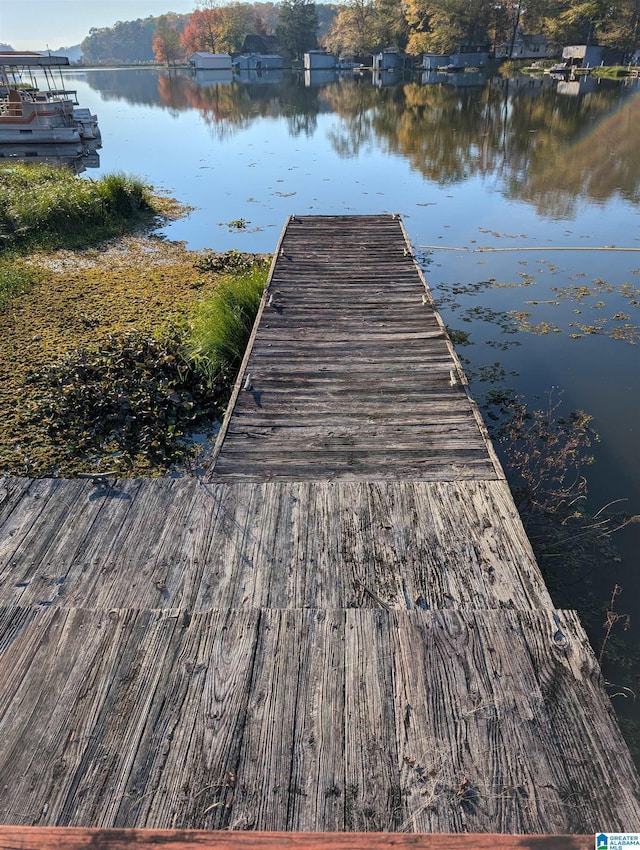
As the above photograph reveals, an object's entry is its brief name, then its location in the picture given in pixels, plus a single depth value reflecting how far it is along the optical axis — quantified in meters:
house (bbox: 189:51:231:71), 83.06
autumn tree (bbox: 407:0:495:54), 60.47
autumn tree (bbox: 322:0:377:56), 73.94
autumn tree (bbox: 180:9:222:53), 96.38
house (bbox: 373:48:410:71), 68.94
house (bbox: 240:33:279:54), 85.56
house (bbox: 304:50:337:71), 72.31
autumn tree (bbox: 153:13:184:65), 111.00
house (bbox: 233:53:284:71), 82.44
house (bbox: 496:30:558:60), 62.44
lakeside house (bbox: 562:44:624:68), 53.38
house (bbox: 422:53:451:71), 62.41
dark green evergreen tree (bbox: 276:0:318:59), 81.25
